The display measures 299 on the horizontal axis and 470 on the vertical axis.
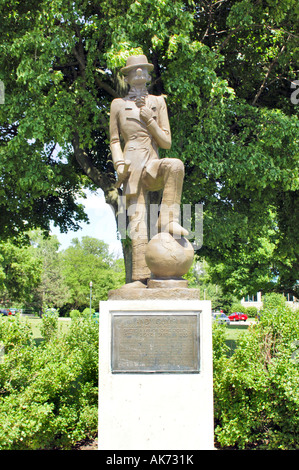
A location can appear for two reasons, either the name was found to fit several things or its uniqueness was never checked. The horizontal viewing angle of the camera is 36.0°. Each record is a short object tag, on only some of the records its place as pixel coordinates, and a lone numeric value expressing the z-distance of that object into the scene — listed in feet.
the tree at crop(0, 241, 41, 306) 100.42
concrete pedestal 14.60
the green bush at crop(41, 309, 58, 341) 22.06
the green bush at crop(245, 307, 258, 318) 155.90
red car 145.51
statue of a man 16.67
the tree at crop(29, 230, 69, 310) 172.55
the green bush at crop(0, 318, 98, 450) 17.02
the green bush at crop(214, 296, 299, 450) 18.54
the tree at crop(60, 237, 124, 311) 156.46
